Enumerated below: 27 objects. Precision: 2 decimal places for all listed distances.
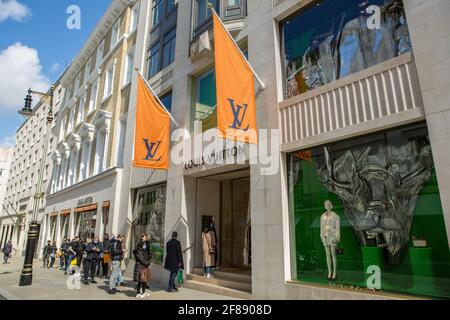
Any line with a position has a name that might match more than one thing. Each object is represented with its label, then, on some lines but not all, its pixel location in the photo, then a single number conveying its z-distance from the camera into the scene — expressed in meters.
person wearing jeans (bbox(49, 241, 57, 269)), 19.06
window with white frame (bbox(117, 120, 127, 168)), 18.13
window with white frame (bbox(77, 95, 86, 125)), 25.74
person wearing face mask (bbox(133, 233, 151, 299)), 9.31
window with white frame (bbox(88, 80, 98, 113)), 23.83
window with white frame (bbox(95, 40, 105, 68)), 25.09
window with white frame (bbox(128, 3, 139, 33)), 20.71
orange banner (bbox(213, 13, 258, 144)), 8.15
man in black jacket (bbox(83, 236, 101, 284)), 12.70
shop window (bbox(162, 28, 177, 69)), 15.27
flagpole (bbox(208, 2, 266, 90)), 9.38
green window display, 5.85
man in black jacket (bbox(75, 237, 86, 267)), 15.44
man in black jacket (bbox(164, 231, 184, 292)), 10.09
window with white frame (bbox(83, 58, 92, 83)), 27.08
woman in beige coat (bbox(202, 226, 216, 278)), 10.73
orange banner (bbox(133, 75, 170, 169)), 11.95
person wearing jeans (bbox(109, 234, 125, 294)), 9.98
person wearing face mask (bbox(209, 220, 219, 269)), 11.45
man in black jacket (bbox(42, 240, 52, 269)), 19.31
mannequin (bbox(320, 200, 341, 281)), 7.22
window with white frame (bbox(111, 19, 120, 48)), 22.89
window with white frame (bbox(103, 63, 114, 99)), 21.91
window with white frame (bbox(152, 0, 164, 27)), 17.30
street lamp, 11.64
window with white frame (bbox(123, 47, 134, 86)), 19.63
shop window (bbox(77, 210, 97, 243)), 18.81
